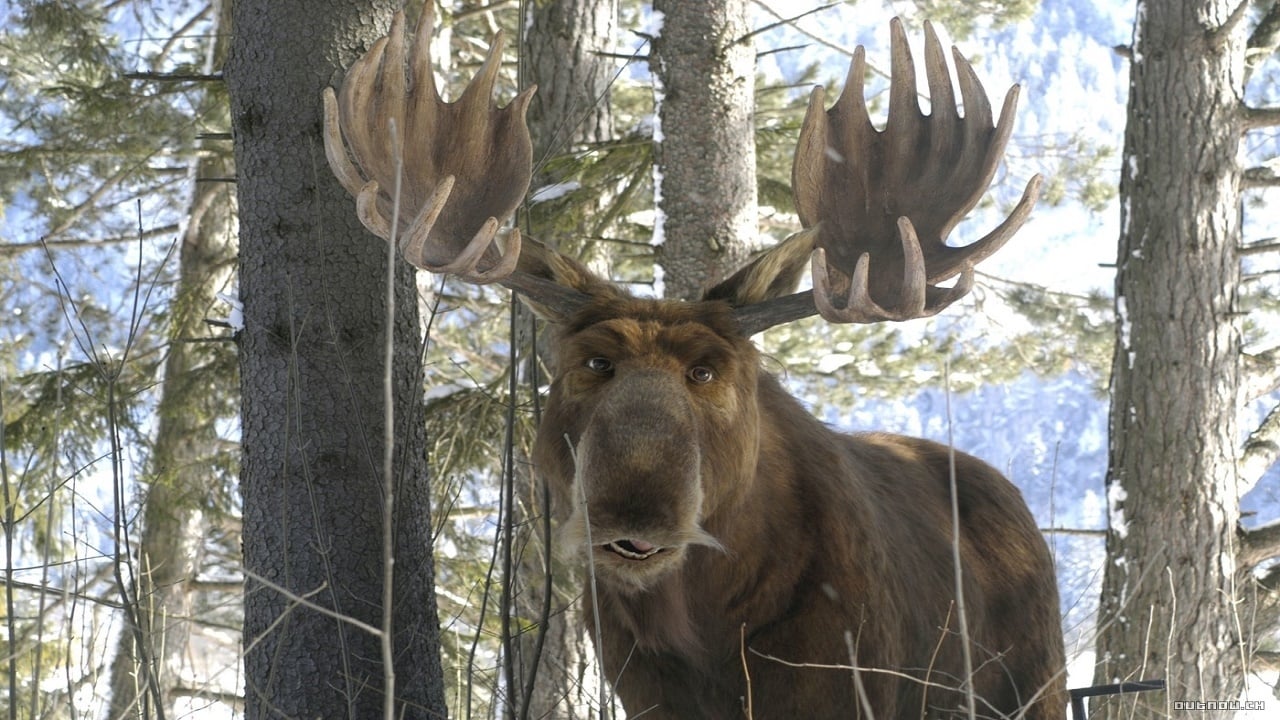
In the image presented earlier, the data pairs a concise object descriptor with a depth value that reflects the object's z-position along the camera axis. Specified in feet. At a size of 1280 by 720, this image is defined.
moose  22.41
